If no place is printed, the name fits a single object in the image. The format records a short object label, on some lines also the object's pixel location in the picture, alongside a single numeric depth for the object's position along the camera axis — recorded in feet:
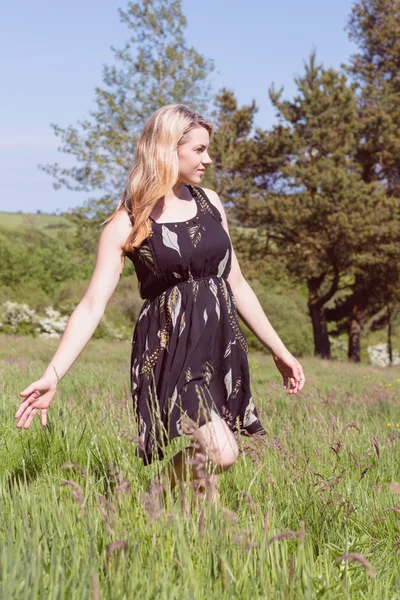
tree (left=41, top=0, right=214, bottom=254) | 80.53
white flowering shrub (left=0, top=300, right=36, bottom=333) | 104.88
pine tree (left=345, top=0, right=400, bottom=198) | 85.81
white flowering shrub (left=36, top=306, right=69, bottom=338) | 98.78
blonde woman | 11.35
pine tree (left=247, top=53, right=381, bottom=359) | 81.20
